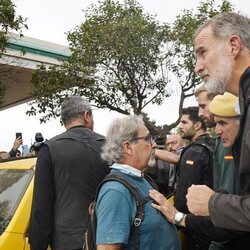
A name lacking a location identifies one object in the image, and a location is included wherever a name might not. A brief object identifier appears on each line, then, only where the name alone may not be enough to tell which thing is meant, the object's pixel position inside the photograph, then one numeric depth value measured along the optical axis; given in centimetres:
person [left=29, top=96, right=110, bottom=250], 213
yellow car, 226
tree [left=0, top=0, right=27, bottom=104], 719
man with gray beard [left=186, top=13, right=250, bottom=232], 108
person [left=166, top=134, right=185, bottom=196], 350
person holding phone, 586
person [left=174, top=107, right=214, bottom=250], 216
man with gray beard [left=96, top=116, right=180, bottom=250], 158
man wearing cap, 150
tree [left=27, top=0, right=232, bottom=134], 1181
